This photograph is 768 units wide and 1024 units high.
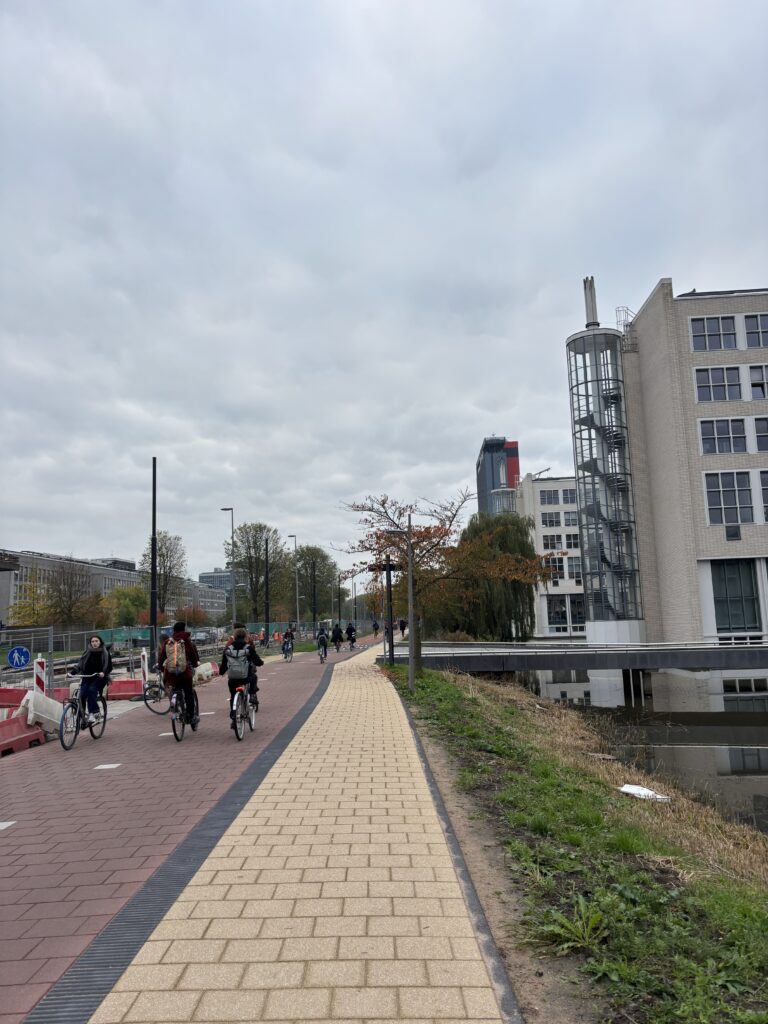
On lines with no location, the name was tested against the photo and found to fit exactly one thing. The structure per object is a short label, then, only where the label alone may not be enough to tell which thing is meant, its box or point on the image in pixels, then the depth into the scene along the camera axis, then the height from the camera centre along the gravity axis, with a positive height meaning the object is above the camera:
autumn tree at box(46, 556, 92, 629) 46.53 +1.70
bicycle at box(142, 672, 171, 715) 14.82 -1.62
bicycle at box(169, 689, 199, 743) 10.43 -1.33
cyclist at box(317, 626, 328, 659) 28.89 -0.91
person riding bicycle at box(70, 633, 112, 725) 10.84 -0.77
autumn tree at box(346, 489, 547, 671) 22.09 +1.76
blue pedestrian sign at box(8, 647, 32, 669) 15.04 -0.70
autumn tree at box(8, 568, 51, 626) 48.25 +1.16
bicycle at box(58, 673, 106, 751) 10.17 -1.41
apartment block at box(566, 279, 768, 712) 34.72 +6.88
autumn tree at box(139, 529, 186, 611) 49.19 +3.88
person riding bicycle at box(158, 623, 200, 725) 10.21 -0.60
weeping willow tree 35.97 +0.38
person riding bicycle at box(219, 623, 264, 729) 10.41 -0.60
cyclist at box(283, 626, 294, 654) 30.50 -0.96
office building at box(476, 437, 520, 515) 161.00 +33.09
